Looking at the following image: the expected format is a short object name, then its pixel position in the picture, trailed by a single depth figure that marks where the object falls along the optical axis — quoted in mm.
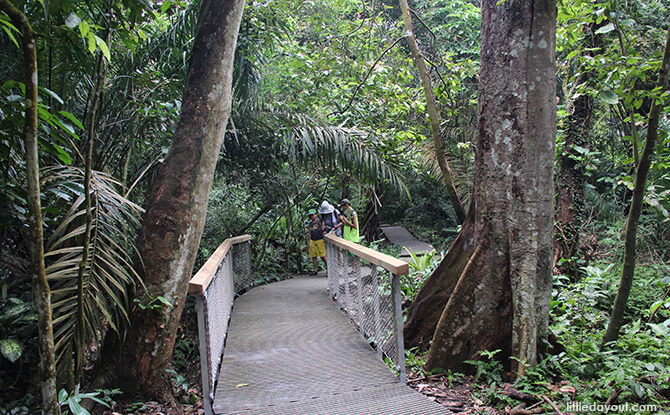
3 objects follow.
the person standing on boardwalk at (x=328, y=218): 9000
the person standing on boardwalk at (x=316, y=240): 9562
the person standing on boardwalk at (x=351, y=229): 8711
